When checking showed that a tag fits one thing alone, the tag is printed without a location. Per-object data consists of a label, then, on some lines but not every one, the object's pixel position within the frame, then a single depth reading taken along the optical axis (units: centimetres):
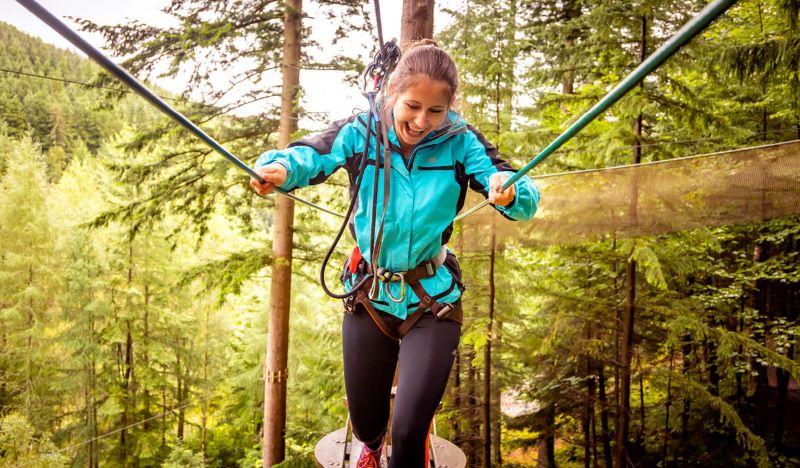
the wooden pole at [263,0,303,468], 613
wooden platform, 223
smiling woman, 144
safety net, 335
